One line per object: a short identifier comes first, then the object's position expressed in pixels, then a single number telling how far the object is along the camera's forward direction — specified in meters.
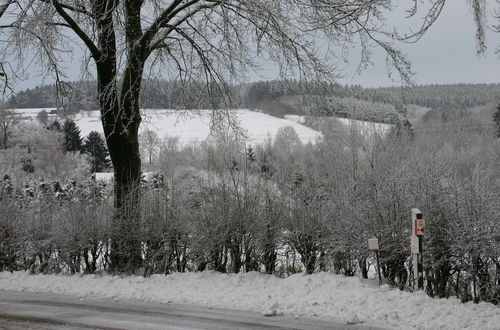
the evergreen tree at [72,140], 89.06
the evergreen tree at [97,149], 82.02
